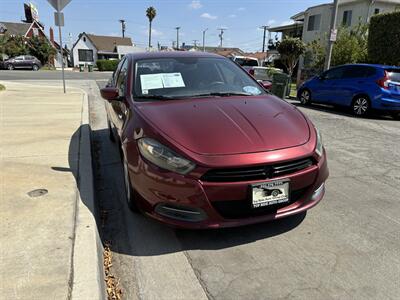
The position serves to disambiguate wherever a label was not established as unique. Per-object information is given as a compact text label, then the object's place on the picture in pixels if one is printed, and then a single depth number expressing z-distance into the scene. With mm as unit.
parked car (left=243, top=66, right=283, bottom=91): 17641
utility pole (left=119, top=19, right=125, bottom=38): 79562
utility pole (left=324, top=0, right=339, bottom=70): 13344
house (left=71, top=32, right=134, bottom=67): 61500
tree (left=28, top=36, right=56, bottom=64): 43750
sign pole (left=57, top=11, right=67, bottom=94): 11505
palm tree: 62938
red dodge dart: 2748
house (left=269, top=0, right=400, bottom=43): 30156
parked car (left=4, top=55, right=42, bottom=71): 36094
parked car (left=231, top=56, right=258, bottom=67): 23389
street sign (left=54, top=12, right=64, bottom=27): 11570
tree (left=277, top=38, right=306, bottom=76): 23641
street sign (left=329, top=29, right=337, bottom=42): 13500
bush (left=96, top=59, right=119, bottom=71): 44656
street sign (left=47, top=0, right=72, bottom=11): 11203
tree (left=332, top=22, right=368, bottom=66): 17250
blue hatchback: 9742
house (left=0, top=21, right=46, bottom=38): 51594
